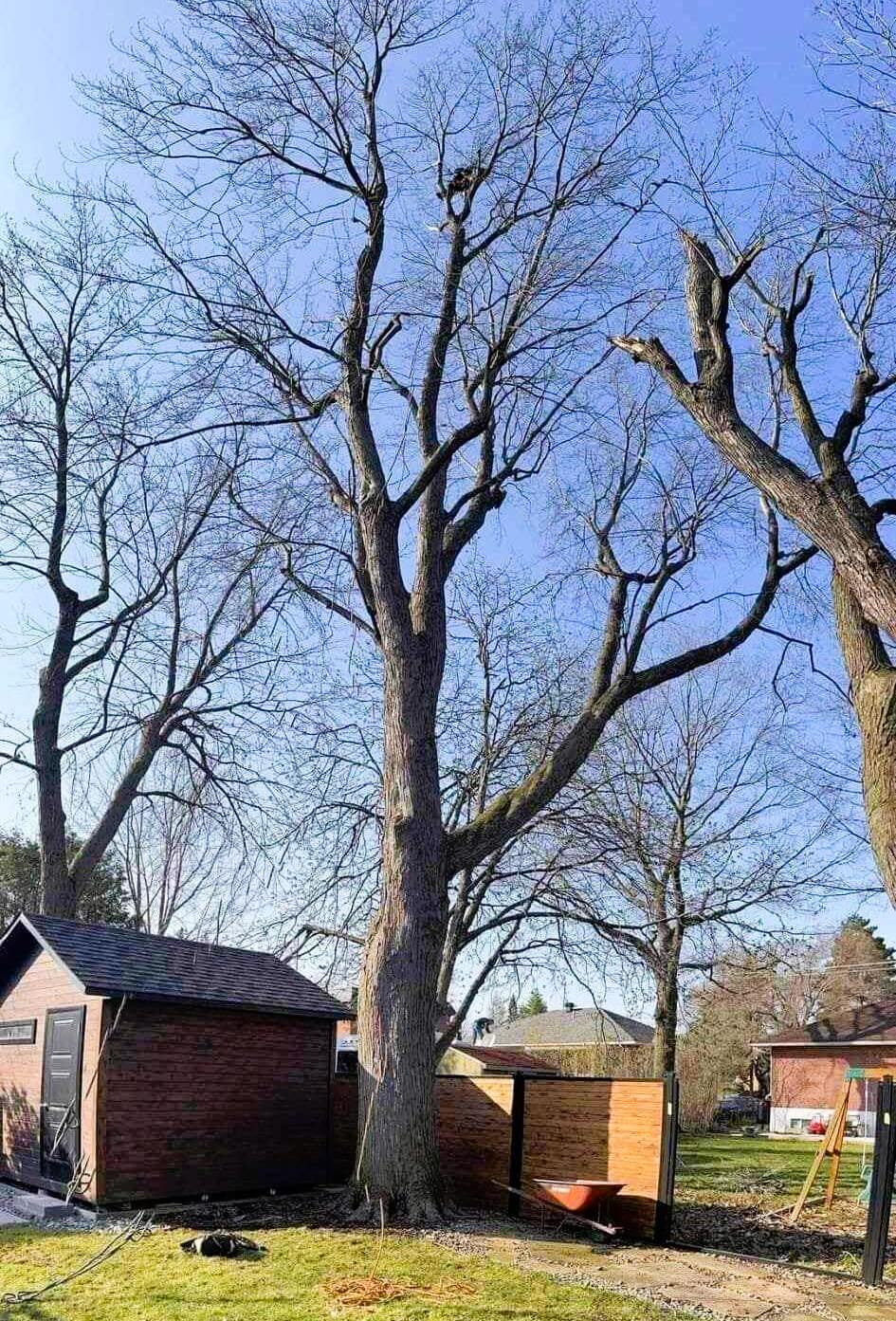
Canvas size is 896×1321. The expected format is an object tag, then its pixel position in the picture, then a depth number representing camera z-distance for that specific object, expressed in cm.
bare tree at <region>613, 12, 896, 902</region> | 606
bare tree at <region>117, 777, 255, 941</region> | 1736
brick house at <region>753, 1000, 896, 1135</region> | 2959
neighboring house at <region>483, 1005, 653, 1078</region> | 2585
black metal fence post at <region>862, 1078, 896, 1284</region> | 872
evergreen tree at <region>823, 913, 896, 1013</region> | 4288
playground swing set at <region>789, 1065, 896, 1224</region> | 1173
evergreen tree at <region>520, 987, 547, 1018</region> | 6028
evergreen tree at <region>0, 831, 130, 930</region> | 2725
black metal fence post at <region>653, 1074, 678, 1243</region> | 997
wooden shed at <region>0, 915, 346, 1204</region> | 1132
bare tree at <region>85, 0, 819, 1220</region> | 1023
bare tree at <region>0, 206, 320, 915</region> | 1633
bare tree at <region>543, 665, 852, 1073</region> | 1475
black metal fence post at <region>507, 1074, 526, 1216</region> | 1155
